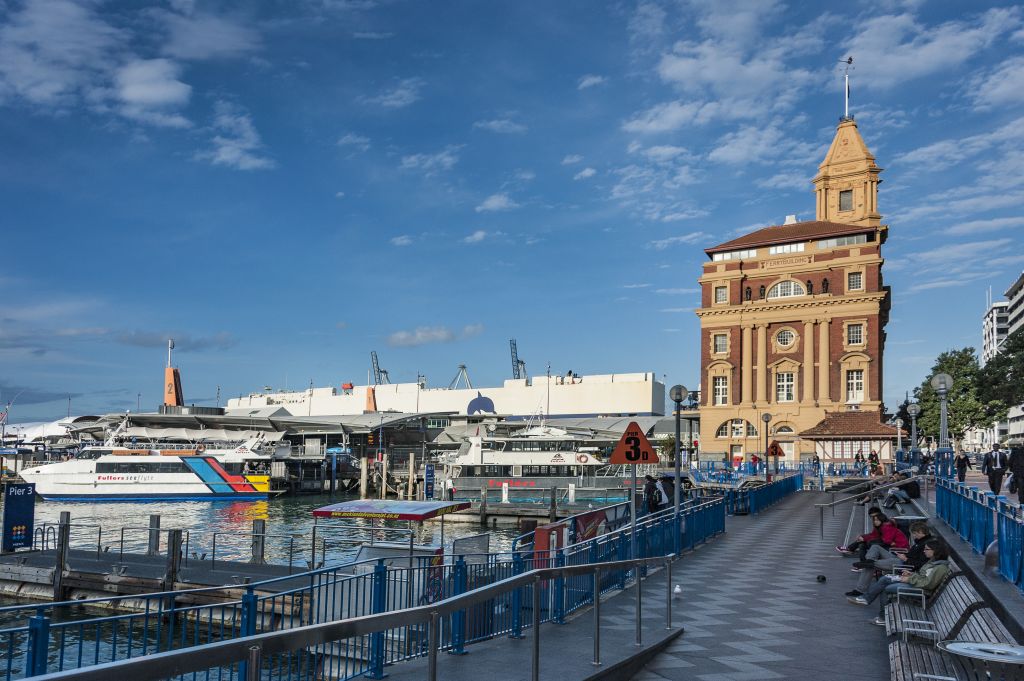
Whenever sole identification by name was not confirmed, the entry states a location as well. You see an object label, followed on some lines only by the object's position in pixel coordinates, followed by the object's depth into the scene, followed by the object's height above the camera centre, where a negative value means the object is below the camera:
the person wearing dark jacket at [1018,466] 22.36 -1.26
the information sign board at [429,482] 57.97 -4.80
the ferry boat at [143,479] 62.50 -5.39
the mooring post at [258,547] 25.65 -4.29
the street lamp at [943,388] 21.83 +0.95
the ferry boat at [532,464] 55.66 -3.40
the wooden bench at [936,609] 9.88 -2.54
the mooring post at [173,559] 22.69 -4.19
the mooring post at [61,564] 24.30 -4.68
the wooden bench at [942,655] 8.22 -2.54
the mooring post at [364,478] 68.72 -5.54
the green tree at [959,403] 76.56 +1.99
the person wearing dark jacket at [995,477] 27.57 -1.80
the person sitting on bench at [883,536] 16.11 -2.26
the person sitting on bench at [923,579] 12.10 -2.37
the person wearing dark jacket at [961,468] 33.15 -1.82
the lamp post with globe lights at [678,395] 19.92 +0.61
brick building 74.00 +9.22
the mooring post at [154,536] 27.06 -4.35
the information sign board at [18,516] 27.81 -3.74
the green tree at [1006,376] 51.75 +3.19
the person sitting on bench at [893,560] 13.77 -2.38
